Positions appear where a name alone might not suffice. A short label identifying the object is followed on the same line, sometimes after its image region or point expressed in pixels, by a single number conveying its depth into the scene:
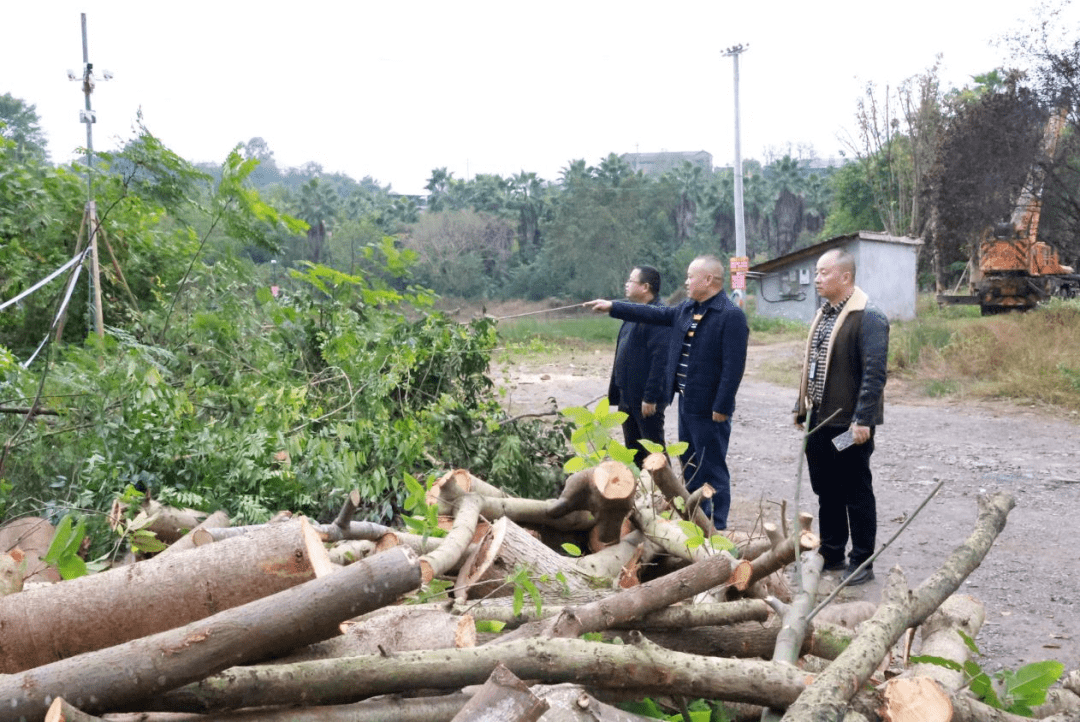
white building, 26.39
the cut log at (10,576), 3.04
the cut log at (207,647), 2.09
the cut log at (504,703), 2.01
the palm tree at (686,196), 50.31
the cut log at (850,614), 3.82
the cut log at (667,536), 3.84
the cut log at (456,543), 3.35
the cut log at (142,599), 2.52
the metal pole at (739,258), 23.30
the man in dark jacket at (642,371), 6.26
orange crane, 22.36
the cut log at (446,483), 4.09
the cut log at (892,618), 2.27
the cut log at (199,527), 3.21
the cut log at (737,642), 3.00
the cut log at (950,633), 3.02
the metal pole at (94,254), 6.33
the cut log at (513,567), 3.40
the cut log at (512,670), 2.20
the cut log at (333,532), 3.62
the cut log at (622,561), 3.80
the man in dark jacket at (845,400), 5.03
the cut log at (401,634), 2.57
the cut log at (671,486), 4.37
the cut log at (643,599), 2.61
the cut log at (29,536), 4.02
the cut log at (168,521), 4.21
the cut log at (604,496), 3.92
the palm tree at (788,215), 55.16
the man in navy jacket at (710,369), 5.64
